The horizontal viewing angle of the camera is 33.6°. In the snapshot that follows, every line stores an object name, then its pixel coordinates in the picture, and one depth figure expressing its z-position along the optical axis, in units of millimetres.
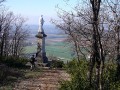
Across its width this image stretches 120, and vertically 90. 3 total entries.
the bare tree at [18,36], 31268
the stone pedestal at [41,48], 18874
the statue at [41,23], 19512
